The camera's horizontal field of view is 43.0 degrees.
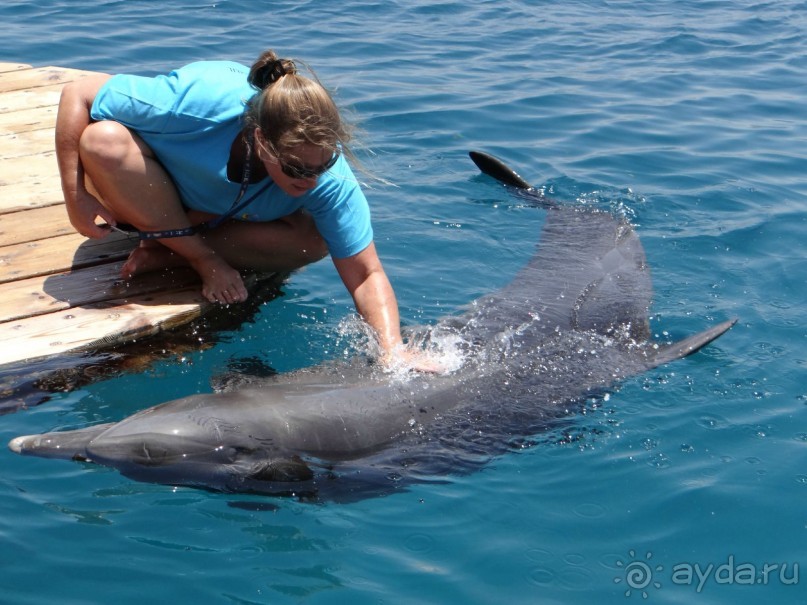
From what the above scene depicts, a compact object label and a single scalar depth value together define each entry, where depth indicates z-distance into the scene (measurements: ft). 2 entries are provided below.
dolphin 15.58
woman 17.39
